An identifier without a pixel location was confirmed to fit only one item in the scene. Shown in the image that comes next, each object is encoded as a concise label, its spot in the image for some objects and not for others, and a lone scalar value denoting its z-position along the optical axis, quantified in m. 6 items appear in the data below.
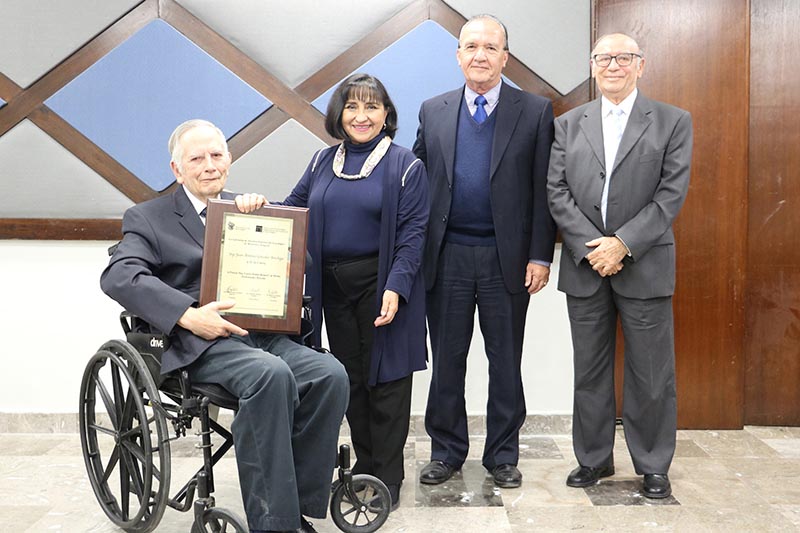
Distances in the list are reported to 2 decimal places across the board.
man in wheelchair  2.27
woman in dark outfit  2.76
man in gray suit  2.88
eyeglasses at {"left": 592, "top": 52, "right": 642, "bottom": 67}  2.88
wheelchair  2.29
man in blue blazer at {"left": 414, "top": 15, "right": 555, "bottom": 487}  2.98
